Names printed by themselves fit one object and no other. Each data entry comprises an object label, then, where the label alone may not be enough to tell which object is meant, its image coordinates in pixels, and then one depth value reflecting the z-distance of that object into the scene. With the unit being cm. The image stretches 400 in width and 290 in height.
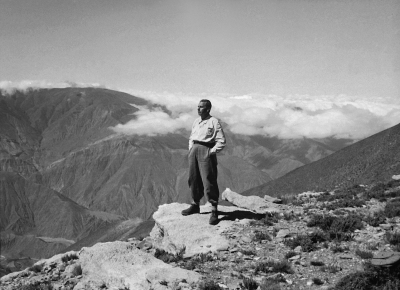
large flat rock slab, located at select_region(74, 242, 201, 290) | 736
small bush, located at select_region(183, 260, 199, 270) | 867
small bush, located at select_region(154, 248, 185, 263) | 962
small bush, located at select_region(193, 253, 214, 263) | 901
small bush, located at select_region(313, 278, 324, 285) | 713
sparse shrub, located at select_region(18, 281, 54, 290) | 878
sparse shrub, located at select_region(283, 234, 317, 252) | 896
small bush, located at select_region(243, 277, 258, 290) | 701
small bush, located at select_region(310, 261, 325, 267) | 803
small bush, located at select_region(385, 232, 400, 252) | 868
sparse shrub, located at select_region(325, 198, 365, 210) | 1460
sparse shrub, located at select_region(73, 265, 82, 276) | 957
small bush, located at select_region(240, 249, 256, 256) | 919
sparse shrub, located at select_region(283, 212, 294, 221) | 1246
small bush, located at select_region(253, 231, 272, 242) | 1018
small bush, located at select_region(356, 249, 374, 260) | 812
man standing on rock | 1223
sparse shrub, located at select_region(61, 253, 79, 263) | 1173
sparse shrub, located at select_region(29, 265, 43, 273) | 1151
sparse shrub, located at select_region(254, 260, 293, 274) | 788
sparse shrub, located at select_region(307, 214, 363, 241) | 964
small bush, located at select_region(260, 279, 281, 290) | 680
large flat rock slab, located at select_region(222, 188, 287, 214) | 1473
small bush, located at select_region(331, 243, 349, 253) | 870
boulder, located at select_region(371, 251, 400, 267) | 605
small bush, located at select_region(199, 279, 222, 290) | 692
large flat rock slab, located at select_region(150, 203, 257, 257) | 1019
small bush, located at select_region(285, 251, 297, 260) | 865
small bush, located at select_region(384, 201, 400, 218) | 1177
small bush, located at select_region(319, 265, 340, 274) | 758
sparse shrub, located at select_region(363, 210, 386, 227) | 1080
